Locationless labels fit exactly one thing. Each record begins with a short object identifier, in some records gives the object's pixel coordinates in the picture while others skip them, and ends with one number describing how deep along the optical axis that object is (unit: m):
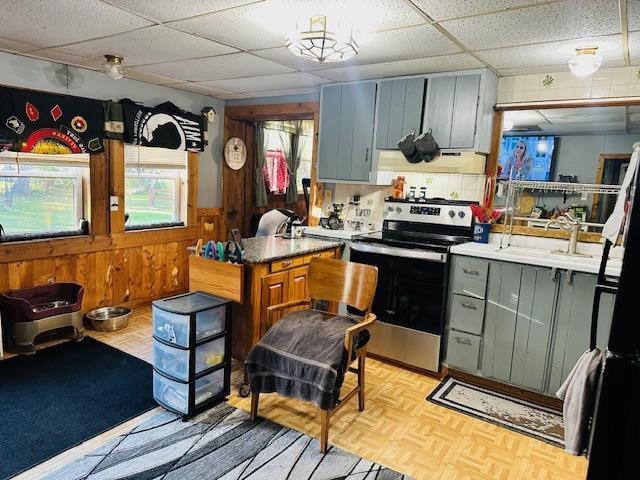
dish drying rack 2.99
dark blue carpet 2.16
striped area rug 2.01
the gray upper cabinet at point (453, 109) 3.18
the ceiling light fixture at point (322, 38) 2.06
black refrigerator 0.81
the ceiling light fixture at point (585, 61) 2.48
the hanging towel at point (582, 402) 1.14
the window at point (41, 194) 3.38
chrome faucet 3.01
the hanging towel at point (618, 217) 1.25
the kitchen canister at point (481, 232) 3.33
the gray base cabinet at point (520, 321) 2.66
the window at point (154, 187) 4.17
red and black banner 3.22
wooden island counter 2.73
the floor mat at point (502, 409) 2.54
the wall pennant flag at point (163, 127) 3.97
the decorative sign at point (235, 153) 4.99
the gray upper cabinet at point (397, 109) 3.40
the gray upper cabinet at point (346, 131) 3.68
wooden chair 2.45
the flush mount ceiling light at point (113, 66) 3.21
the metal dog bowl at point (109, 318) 3.69
